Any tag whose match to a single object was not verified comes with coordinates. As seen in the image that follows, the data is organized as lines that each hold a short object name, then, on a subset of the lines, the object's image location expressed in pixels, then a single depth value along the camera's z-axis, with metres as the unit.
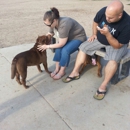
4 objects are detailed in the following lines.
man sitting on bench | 2.72
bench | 3.15
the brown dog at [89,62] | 3.58
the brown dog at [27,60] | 3.04
